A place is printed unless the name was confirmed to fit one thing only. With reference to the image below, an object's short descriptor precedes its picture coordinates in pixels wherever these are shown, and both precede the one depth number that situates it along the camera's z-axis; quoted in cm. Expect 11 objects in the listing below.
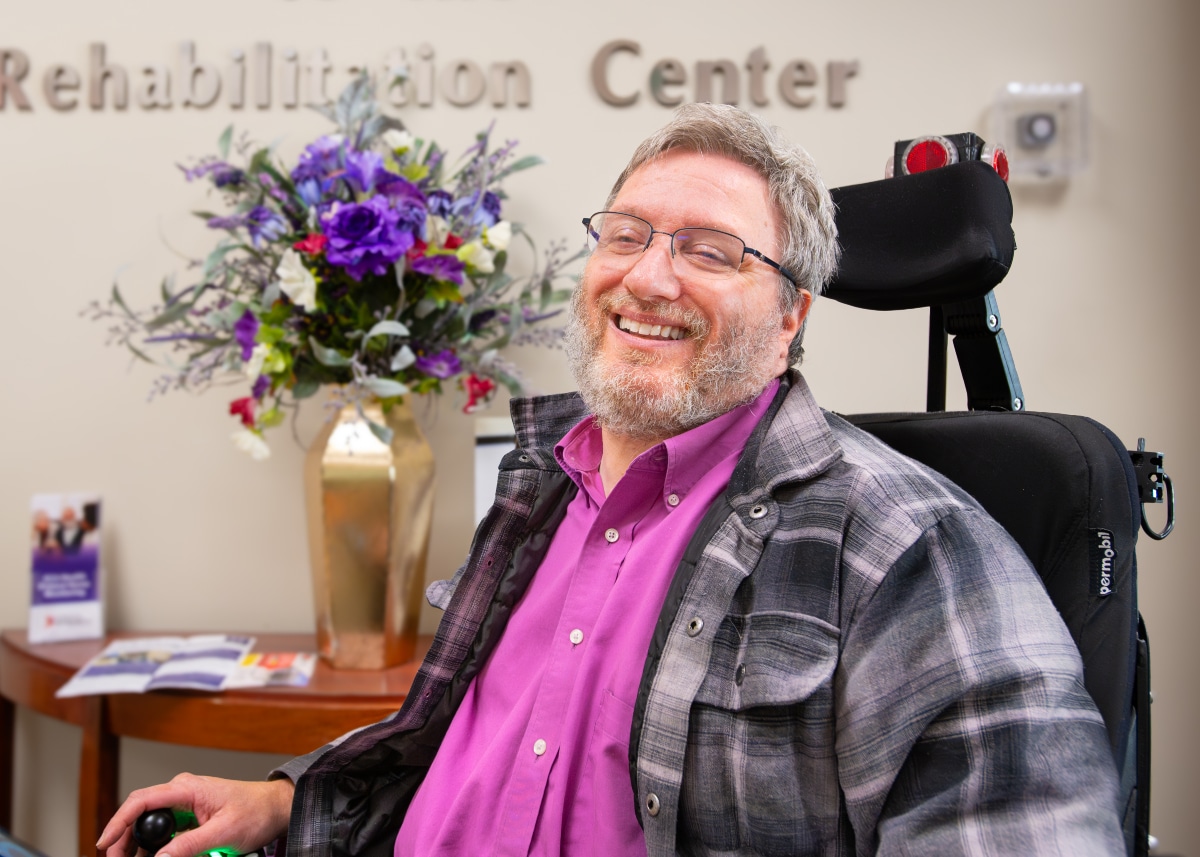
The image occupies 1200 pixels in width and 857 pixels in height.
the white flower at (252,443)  163
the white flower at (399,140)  164
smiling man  75
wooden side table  155
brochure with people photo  185
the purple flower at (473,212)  166
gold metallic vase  163
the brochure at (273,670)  161
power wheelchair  87
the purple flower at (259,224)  159
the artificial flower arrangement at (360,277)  154
